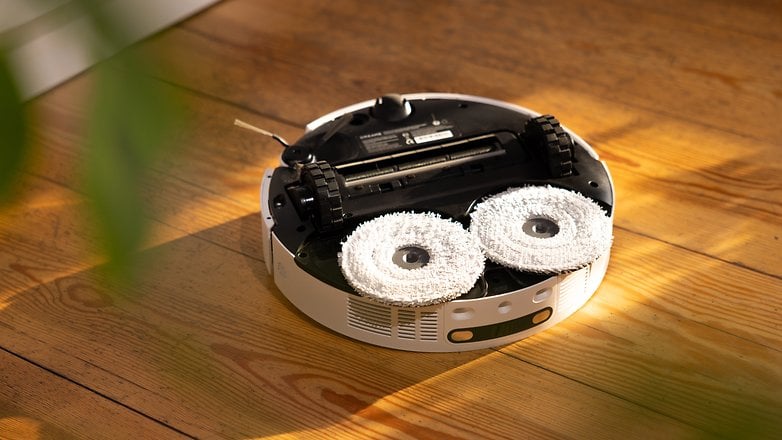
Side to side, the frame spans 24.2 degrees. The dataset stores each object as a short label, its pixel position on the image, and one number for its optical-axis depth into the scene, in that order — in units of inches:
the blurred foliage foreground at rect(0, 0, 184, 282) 16.6
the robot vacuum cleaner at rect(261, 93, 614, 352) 66.2
